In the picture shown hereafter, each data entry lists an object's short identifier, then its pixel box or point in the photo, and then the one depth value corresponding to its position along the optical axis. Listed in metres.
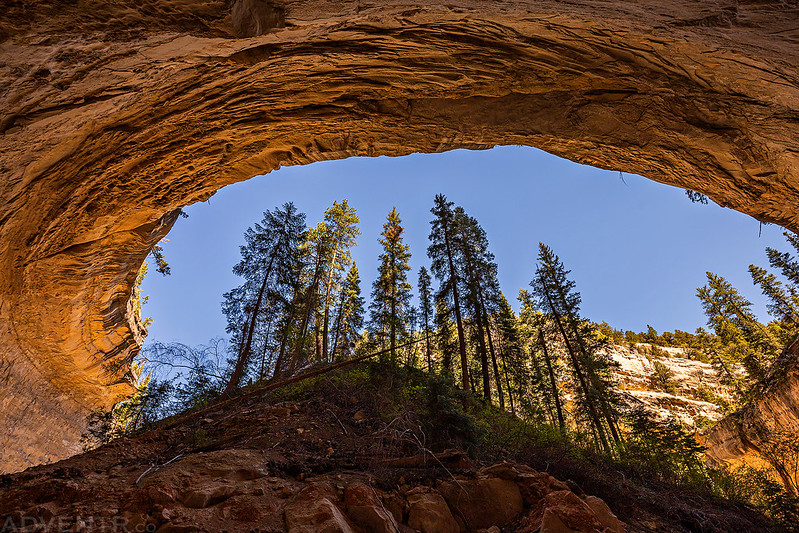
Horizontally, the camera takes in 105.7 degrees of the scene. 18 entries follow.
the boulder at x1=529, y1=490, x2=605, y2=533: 3.97
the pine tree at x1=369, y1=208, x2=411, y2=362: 25.28
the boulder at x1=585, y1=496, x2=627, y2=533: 4.45
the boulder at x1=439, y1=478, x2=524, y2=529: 4.39
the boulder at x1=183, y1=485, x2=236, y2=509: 3.71
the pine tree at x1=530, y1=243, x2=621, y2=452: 17.70
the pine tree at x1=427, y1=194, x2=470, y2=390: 21.55
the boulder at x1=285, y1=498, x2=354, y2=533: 3.44
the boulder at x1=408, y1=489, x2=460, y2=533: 4.02
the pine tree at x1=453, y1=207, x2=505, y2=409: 20.73
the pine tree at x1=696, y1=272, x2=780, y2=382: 24.03
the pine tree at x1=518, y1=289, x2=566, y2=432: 24.98
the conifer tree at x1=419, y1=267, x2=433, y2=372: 26.17
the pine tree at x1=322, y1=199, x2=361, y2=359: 25.94
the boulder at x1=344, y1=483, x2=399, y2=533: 3.77
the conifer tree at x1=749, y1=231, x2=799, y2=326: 25.27
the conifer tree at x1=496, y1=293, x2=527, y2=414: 25.77
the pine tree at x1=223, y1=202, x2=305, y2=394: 16.42
